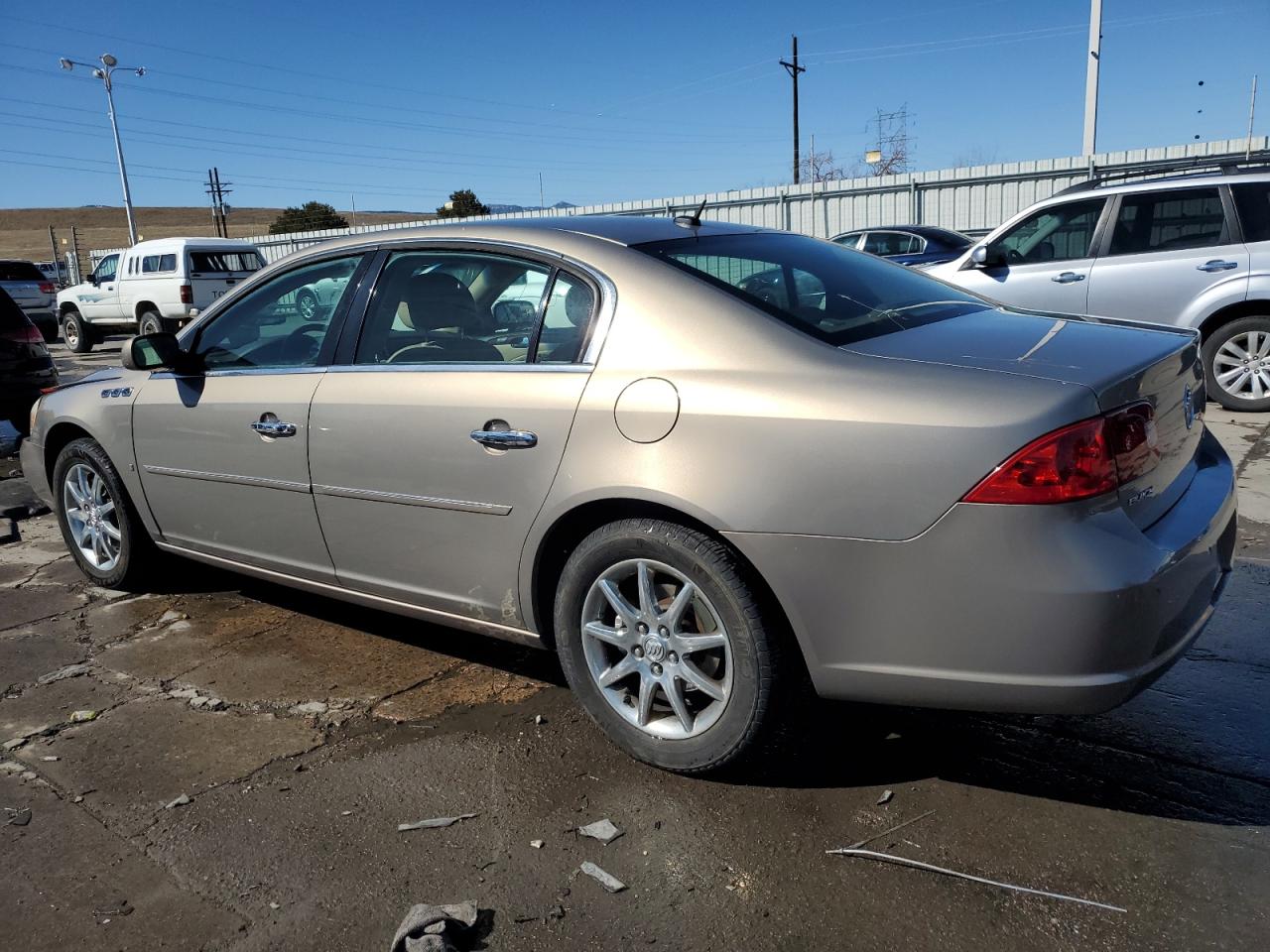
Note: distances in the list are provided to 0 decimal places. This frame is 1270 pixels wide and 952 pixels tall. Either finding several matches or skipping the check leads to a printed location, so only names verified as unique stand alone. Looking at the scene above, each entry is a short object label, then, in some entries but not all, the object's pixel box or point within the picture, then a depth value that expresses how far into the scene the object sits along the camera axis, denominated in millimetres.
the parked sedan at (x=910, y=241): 13961
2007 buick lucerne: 2238
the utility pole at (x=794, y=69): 41000
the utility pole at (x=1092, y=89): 18328
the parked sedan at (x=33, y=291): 19297
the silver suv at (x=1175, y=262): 7379
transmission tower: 50844
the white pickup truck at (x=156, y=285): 17766
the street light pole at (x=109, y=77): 35250
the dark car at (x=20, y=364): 8031
